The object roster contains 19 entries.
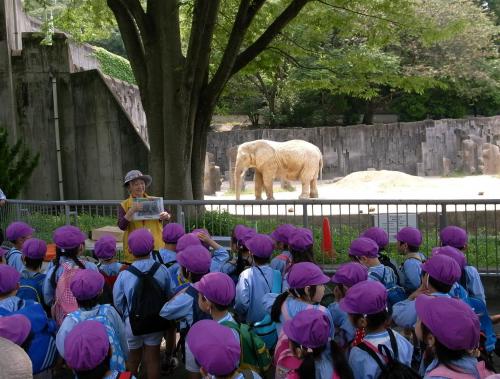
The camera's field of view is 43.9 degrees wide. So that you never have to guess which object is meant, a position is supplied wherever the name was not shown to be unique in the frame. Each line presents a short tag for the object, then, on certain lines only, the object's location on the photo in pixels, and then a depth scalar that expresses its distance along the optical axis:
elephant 22.31
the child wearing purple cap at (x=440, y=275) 4.01
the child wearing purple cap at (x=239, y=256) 5.44
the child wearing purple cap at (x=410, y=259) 5.29
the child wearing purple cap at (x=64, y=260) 5.14
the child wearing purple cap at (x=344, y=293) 4.24
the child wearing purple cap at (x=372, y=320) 3.43
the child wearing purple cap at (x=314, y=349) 3.12
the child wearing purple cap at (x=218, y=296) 3.74
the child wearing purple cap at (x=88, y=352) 3.00
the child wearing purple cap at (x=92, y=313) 3.95
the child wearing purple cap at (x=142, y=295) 4.79
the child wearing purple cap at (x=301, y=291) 3.99
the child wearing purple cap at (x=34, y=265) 5.24
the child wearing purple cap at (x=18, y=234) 6.36
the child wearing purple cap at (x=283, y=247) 5.42
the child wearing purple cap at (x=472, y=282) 4.91
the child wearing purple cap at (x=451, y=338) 2.89
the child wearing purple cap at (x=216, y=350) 2.84
